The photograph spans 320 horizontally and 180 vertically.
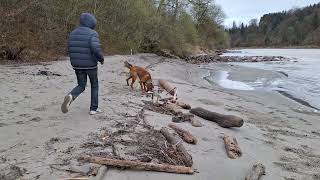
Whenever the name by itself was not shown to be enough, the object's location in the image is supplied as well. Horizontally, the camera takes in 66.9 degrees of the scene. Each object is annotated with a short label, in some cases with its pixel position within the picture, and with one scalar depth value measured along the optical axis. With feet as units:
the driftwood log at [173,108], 17.71
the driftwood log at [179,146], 10.97
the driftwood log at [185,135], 13.25
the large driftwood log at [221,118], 16.58
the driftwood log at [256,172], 10.63
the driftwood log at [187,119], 16.02
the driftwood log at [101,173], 9.18
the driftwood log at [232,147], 12.75
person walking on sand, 14.30
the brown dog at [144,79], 23.05
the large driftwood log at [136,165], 9.96
